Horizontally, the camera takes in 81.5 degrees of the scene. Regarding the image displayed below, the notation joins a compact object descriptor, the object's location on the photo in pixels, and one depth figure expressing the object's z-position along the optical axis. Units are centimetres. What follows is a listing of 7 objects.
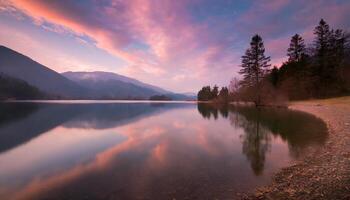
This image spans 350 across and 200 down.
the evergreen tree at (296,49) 7019
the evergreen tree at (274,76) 7959
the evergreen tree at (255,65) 5857
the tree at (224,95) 10888
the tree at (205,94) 15488
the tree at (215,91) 14350
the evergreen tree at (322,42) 5972
